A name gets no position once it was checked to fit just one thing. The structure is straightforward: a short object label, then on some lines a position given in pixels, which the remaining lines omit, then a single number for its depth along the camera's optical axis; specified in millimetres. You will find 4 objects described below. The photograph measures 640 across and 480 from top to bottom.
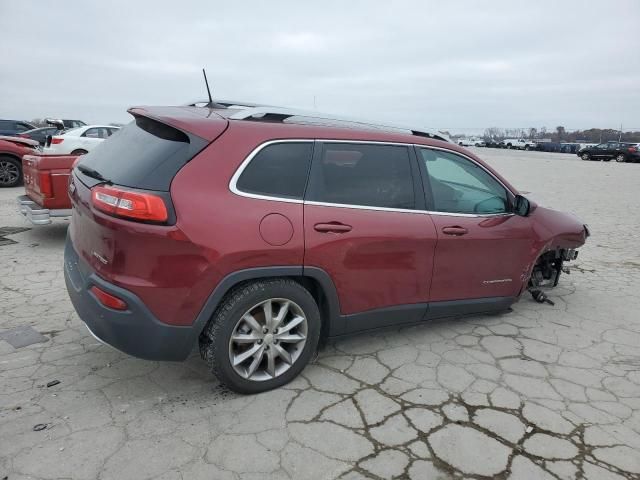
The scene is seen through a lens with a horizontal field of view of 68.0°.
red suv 2594
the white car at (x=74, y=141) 12562
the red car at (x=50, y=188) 5712
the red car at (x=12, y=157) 10914
